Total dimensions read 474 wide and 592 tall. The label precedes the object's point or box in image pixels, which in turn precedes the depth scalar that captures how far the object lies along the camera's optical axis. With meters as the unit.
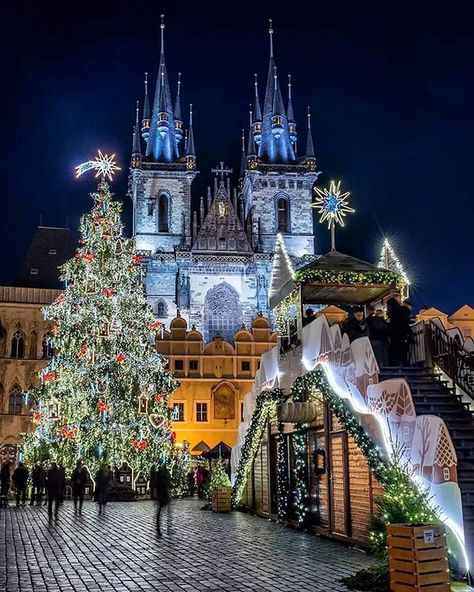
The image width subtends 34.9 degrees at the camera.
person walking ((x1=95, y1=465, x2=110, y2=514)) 21.41
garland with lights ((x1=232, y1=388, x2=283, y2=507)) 19.36
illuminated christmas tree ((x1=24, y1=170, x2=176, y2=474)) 26.58
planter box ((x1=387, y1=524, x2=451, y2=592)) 8.66
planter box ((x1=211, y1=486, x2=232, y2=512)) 21.20
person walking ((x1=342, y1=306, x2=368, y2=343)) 15.90
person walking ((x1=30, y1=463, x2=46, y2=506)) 26.27
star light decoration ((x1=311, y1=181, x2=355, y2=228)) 20.14
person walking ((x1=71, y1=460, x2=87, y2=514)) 22.29
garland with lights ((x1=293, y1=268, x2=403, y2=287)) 17.91
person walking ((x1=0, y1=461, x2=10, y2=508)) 24.89
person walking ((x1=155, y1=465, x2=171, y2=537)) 16.61
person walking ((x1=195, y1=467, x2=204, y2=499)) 30.52
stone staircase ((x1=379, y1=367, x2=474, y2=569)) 10.45
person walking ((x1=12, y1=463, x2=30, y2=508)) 25.44
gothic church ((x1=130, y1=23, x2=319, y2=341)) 54.31
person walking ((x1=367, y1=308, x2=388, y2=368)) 14.75
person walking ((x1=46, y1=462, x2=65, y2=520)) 19.80
